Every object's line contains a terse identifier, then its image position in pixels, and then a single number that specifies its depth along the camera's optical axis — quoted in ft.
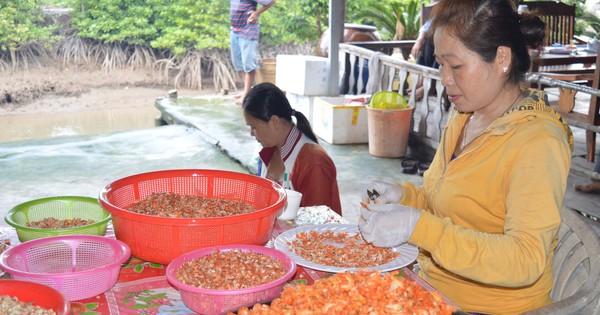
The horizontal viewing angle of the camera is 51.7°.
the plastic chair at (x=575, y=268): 4.68
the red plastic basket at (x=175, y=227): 5.82
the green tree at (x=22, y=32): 45.93
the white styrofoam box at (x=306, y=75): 25.66
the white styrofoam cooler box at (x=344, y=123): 22.67
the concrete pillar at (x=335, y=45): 25.98
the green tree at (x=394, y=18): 42.96
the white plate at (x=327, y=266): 5.91
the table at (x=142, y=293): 5.28
